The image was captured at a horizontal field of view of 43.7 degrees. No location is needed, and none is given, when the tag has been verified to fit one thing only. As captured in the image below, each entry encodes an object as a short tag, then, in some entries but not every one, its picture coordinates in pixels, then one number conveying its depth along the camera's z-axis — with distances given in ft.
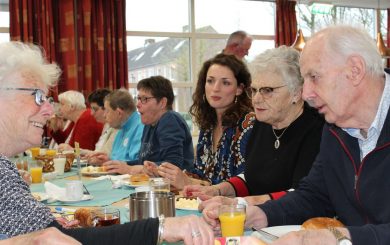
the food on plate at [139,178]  8.44
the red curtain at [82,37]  20.07
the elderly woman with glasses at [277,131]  6.88
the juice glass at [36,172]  9.26
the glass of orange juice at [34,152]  13.28
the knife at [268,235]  4.44
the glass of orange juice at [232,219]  4.74
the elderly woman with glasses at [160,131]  10.68
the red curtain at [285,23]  23.66
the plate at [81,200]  7.02
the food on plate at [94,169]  10.30
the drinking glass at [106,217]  5.01
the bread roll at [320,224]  4.50
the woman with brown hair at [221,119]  8.39
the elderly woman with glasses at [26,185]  4.11
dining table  6.31
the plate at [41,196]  7.09
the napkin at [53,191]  7.25
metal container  4.80
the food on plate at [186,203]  6.09
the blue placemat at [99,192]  6.98
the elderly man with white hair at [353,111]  4.77
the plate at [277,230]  4.55
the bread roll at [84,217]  5.09
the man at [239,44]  16.30
